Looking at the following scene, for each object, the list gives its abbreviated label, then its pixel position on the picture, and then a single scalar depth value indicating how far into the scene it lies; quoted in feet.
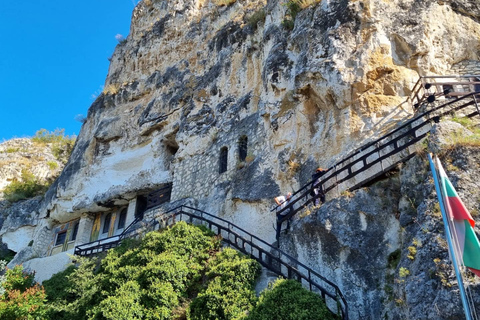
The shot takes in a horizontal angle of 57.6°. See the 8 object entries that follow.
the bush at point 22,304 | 40.65
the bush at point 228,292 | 31.32
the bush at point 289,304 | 27.45
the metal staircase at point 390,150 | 33.86
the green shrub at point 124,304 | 34.17
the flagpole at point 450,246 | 18.76
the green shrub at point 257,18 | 59.98
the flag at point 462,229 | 20.01
